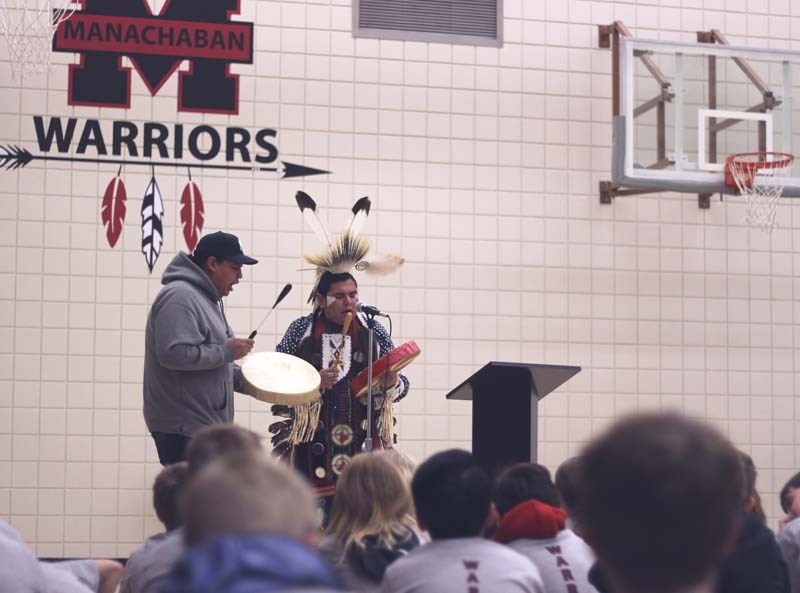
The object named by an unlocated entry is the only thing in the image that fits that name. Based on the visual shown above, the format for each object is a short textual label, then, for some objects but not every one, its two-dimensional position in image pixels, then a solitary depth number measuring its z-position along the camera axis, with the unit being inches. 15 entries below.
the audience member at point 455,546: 206.4
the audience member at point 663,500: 97.7
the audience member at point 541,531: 260.5
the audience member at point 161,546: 242.1
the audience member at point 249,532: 86.0
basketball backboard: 580.7
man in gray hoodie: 384.8
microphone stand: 424.5
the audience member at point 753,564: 246.2
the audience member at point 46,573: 214.2
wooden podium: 404.8
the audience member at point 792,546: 349.1
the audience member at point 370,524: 237.9
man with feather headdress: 441.4
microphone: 436.5
